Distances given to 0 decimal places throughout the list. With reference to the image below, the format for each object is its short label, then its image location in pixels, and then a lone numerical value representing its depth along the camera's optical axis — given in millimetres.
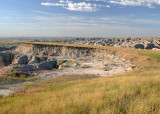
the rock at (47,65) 27647
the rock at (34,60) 34850
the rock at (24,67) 23428
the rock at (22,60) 37969
